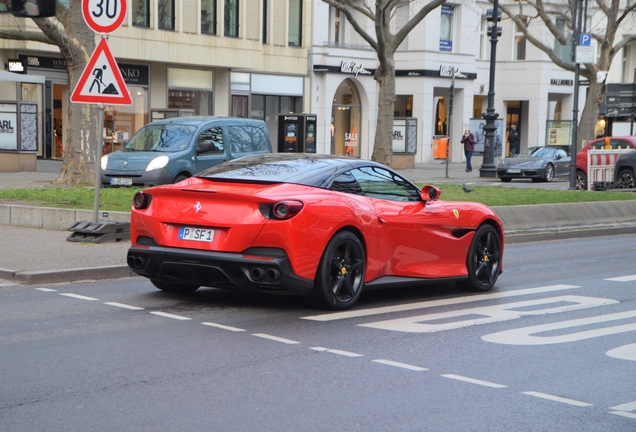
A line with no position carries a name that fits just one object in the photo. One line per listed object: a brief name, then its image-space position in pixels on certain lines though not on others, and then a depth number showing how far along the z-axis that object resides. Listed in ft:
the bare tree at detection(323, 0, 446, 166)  89.45
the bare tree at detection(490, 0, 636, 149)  138.00
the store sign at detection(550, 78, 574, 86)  186.80
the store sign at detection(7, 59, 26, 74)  111.96
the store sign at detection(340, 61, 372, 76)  155.12
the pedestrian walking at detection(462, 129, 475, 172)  142.51
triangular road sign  40.11
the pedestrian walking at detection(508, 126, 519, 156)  159.74
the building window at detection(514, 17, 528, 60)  184.94
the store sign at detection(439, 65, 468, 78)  165.78
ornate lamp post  121.70
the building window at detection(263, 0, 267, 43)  143.54
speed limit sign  39.83
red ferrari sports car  27.43
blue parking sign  88.28
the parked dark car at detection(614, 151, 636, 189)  87.35
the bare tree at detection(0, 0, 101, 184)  66.90
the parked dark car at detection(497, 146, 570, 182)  119.14
